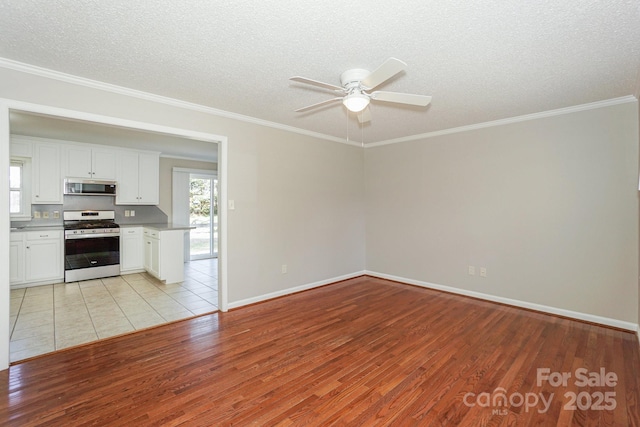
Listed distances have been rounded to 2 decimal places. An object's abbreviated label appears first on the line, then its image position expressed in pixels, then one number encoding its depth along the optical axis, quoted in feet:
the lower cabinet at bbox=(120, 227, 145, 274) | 17.87
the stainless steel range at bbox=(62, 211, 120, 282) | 16.05
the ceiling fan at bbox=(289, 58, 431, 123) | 7.73
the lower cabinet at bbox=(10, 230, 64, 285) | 14.89
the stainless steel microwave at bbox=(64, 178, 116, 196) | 16.87
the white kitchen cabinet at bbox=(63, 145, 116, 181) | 16.87
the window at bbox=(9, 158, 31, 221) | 15.87
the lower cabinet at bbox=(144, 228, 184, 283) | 15.93
